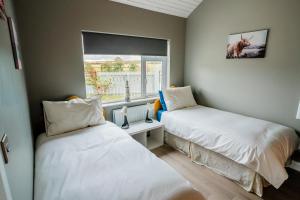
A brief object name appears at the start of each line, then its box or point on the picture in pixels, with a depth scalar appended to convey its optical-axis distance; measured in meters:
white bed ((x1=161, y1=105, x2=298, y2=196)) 1.65
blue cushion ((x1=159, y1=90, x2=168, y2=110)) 2.93
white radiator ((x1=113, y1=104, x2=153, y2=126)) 2.58
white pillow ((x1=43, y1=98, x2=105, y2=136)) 1.88
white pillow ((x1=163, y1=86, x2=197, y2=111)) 2.87
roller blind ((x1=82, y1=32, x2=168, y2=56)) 2.40
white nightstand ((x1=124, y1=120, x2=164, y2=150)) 2.50
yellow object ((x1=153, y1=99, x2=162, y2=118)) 3.03
